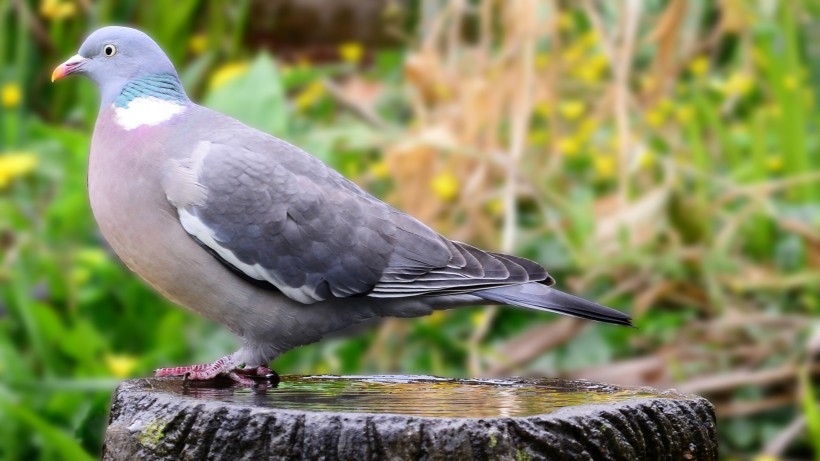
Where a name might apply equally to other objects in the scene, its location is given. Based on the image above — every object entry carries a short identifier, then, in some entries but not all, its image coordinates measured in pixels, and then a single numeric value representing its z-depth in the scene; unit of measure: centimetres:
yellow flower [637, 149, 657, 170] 1076
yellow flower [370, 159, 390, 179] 1087
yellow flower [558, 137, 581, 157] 1137
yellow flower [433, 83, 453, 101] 1121
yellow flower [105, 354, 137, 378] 884
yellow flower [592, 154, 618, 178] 1146
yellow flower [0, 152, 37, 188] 948
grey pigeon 556
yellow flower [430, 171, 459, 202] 1028
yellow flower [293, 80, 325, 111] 1302
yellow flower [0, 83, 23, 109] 1091
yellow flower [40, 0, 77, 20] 1148
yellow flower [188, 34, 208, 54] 1375
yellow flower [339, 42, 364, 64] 1387
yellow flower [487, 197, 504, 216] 1106
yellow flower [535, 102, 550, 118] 1159
